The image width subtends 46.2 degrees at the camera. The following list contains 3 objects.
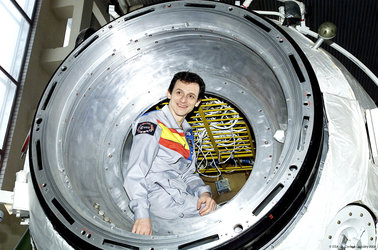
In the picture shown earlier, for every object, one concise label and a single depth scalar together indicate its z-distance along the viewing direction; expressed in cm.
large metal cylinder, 182
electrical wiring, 310
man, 237
